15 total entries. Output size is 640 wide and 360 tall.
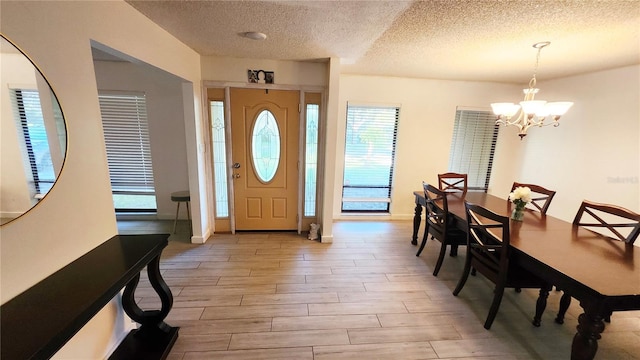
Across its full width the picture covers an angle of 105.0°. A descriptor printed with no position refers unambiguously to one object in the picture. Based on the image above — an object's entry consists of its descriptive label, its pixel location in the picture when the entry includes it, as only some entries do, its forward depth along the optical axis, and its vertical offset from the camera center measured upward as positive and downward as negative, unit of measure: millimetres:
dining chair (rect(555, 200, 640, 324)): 1889 -628
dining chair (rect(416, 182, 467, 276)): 2632 -917
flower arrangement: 2303 -519
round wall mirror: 995 -31
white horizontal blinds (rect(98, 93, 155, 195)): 3715 -175
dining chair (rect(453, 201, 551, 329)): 1868 -964
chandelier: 2239 +348
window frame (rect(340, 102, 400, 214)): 4113 -153
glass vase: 2361 -658
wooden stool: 3555 -923
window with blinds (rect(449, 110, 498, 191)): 4309 -45
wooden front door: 3316 -308
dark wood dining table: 1345 -752
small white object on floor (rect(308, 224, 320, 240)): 3533 -1359
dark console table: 895 -739
